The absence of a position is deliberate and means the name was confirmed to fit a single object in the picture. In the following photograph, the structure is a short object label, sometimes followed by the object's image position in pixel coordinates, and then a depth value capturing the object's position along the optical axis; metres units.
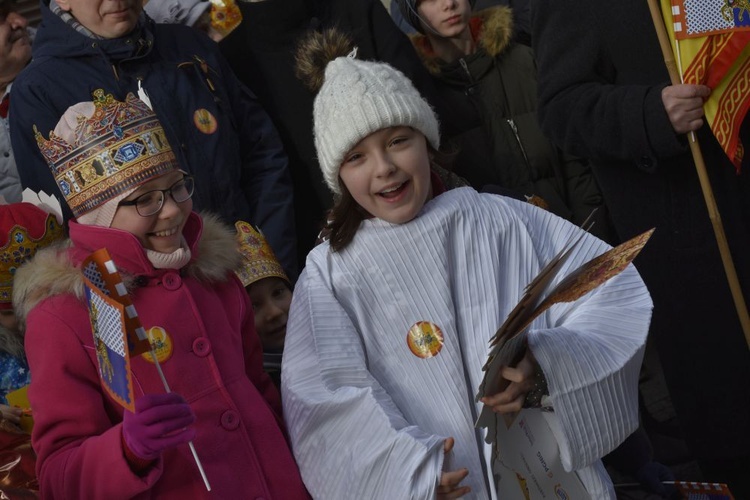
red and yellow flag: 4.49
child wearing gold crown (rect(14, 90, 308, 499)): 3.36
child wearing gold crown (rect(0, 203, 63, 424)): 3.92
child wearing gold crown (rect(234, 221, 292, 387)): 4.60
